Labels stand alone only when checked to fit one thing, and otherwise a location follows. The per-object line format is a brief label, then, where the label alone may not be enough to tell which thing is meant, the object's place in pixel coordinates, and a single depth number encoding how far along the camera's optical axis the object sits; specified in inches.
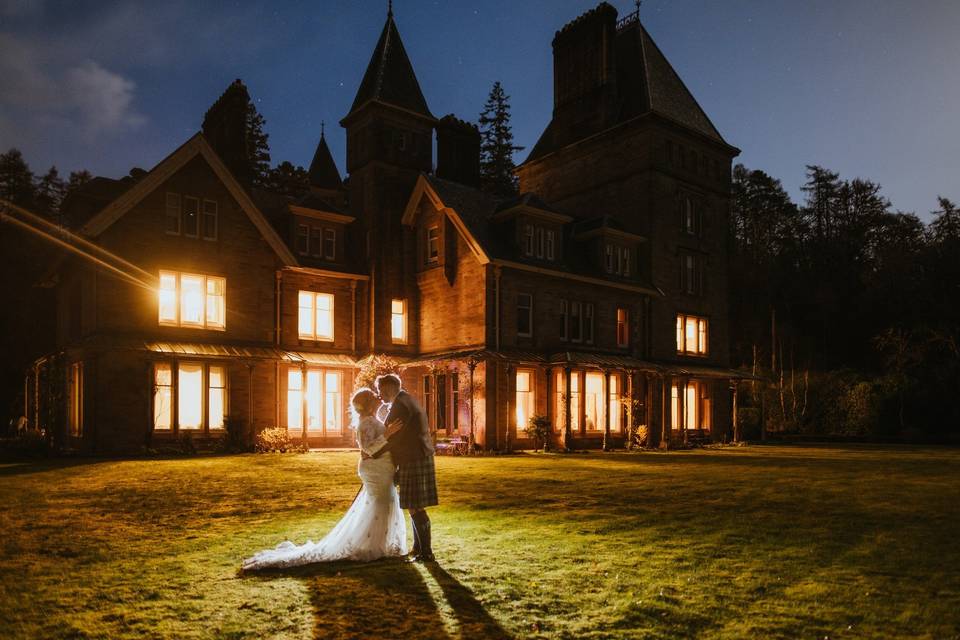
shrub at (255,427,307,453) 946.1
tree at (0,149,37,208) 1847.9
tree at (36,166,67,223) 1969.7
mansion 916.0
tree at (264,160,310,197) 2154.3
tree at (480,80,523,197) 2330.2
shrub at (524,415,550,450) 1040.8
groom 309.0
